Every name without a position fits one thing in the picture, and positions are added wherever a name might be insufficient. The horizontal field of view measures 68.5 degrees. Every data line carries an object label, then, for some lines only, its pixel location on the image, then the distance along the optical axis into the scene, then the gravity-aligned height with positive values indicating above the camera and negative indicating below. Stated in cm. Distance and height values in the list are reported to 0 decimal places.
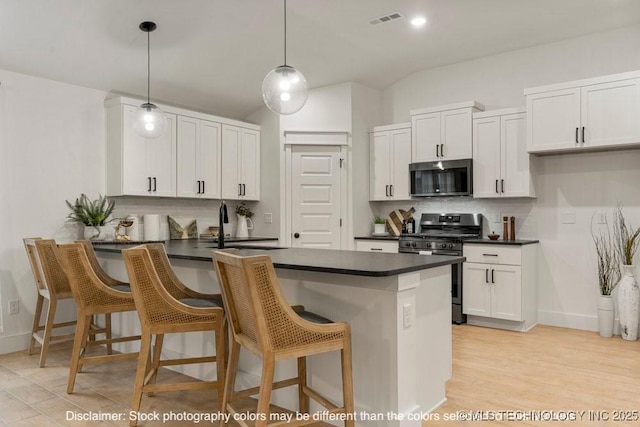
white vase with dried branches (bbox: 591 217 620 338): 441 -58
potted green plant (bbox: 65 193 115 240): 452 -1
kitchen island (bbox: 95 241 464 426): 234 -59
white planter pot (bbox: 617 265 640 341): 423 -82
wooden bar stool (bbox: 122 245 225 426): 255 -56
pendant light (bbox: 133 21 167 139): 394 +79
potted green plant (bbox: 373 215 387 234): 604 -15
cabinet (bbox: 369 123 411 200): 572 +65
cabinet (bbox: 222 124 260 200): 575 +64
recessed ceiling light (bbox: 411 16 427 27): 441 +183
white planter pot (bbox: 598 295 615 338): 440 -96
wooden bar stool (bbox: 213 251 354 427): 197 -50
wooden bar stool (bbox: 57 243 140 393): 312 -55
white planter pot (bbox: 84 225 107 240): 450 -17
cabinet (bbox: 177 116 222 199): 529 +65
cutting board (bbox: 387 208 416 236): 595 -7
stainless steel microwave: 518 +41
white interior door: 585 +21
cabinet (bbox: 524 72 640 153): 419 +93
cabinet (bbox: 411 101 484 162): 520 +94
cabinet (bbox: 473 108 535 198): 486 +62
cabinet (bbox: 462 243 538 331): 464 -73
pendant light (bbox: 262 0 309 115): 304 +81
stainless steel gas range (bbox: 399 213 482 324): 502 -26
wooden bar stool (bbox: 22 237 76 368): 367 -58
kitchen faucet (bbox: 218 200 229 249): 356 -6
